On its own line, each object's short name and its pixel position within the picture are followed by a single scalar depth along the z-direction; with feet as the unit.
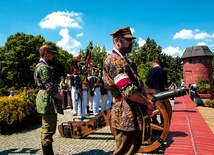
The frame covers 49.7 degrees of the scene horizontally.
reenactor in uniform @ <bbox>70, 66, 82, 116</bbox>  29.22
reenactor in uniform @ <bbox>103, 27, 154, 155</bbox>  7.22
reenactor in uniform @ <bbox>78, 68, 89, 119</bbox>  28.40
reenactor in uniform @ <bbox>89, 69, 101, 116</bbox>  31.35
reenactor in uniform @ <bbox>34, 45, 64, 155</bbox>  12.97
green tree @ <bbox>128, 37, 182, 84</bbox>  190.29
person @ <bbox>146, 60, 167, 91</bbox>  19.65
